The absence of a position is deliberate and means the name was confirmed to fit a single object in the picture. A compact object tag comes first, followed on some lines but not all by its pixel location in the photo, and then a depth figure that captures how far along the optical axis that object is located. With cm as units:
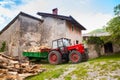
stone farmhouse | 978
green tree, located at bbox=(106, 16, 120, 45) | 748
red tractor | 700
